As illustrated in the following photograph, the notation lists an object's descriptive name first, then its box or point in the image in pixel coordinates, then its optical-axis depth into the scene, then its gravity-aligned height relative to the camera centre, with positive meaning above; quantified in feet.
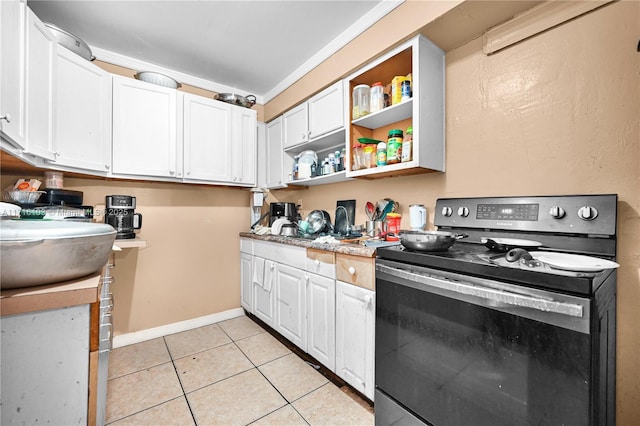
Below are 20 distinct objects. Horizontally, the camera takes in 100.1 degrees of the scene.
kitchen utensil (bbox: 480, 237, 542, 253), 3.48 -0.41
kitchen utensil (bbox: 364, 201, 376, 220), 6.86 +0.06
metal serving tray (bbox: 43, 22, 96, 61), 5.47 +3.62
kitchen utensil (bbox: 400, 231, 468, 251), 3.60 -0.38
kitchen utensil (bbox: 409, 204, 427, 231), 5.58 -0.09
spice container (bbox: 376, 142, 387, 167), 5.83 +1.27
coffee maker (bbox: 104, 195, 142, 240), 6.59 -0.12
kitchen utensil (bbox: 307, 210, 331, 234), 7.32 -0.28
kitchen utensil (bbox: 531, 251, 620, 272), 2.45 -0.47
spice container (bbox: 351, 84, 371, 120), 6.32 +2.66
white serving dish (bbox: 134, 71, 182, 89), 7.25 +3.64
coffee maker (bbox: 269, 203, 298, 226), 8.96 -0.01
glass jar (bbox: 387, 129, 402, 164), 5.53 +1.37
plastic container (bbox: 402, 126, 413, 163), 5.27 +1.32
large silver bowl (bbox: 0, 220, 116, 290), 1.92 -0.32
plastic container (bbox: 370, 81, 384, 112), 5.93 +2.57
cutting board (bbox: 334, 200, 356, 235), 7.56 -0.12
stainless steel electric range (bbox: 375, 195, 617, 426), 2.40 -1.18
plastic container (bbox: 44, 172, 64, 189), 5.96 +0.67
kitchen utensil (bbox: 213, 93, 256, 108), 8.61 +3.66
